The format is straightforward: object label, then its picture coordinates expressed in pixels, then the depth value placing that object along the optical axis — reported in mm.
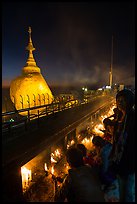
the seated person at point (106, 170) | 2887
